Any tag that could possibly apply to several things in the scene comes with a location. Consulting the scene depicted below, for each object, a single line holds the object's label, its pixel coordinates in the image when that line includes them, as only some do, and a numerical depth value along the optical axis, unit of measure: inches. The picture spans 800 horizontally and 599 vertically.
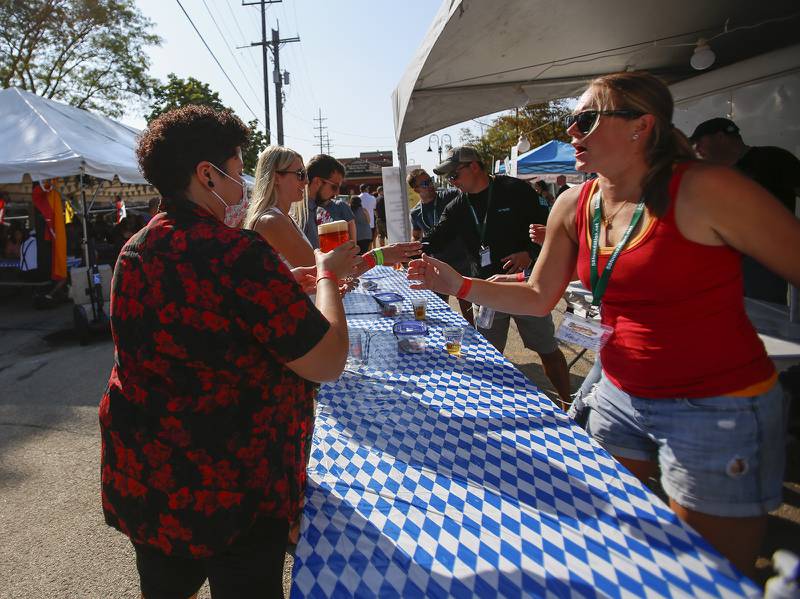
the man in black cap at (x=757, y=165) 132.6
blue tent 483.8
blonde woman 101.1
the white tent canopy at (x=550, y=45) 123.2
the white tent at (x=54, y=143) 277.6
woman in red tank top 48.6
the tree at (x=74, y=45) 840.9
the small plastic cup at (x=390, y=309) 122.8
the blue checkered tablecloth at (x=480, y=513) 38.5
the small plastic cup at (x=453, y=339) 93.9
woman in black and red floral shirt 42.2
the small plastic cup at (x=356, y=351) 89.8
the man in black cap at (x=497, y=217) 142.8
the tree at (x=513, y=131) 928.6
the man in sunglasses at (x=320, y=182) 163.3
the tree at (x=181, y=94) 874.1
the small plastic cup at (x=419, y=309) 119.6
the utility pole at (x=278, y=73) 855.1
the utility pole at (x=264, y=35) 913.1
